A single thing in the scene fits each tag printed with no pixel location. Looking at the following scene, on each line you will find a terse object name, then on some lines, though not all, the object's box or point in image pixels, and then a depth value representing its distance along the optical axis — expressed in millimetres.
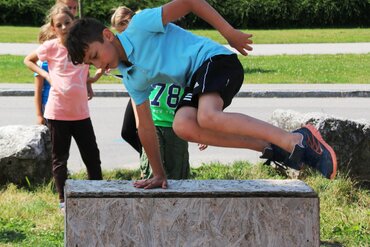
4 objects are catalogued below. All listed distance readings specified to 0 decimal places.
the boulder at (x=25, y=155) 10278
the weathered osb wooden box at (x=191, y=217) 6566
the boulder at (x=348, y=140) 10123
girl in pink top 9543
